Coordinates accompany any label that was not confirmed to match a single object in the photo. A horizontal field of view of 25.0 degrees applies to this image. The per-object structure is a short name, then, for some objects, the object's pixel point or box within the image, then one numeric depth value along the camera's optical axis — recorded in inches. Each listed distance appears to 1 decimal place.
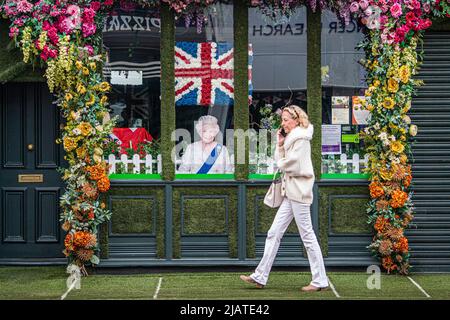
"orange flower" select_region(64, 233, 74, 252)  481.1
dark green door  514.3
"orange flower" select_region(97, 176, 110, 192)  482.3
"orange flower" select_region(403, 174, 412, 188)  487.2
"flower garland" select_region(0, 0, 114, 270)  477.7
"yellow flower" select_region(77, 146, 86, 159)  483.8
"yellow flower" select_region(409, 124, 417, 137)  487.5
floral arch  479.2
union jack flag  498.9
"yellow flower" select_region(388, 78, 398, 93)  484.4
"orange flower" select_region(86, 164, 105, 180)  482.3
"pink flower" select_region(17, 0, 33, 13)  476.1
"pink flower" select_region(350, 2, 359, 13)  487.2
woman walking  431.2
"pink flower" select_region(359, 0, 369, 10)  486.9
